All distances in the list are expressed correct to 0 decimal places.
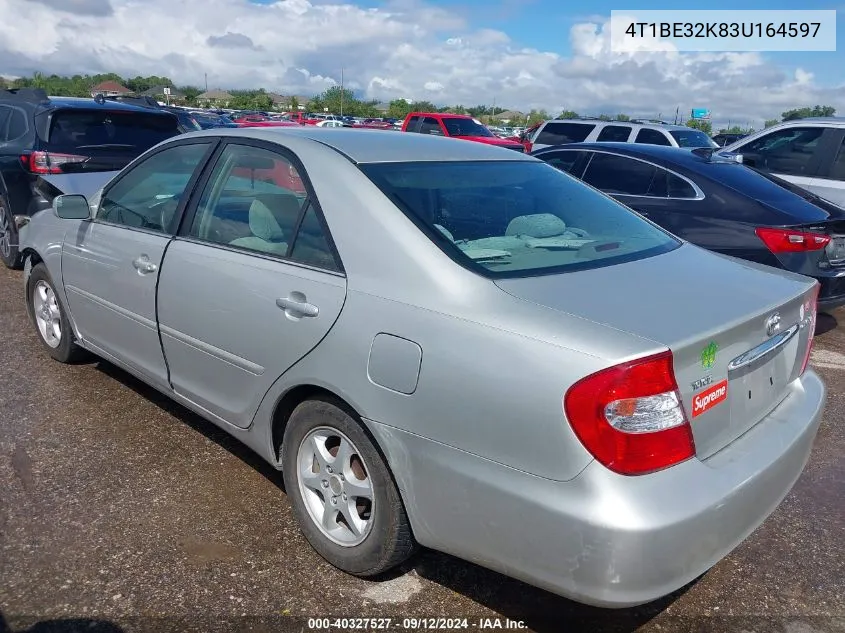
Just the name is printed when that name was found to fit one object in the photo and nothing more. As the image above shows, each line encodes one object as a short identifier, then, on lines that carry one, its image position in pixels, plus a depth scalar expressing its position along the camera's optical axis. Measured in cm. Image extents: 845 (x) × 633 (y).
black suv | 671
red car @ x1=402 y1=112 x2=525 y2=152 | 1895
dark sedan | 532
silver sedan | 201
